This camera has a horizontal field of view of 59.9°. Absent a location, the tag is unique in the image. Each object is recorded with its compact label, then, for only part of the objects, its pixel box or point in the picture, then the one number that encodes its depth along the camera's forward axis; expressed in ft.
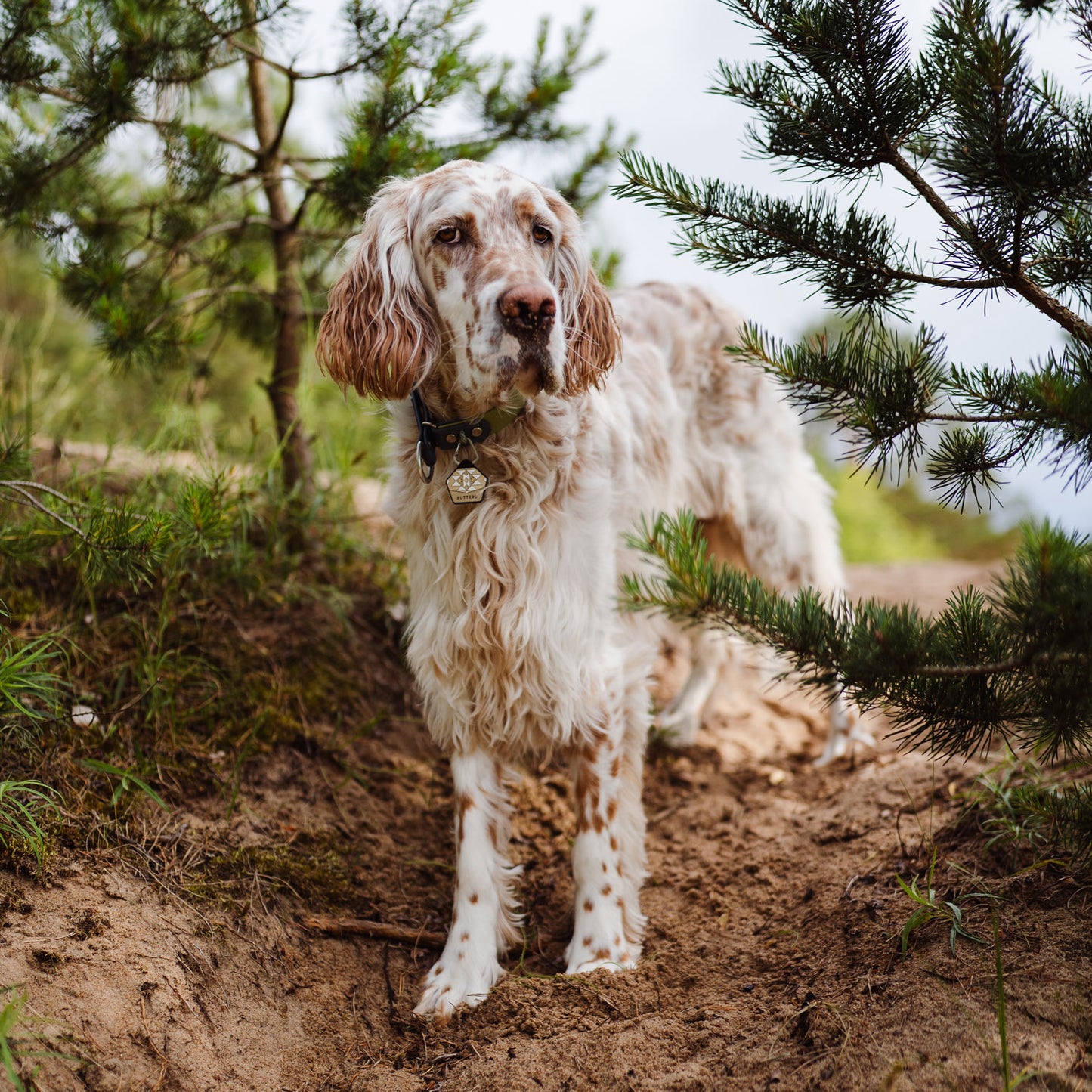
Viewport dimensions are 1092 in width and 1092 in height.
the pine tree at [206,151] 8.77
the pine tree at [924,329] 4.72
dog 7.53
